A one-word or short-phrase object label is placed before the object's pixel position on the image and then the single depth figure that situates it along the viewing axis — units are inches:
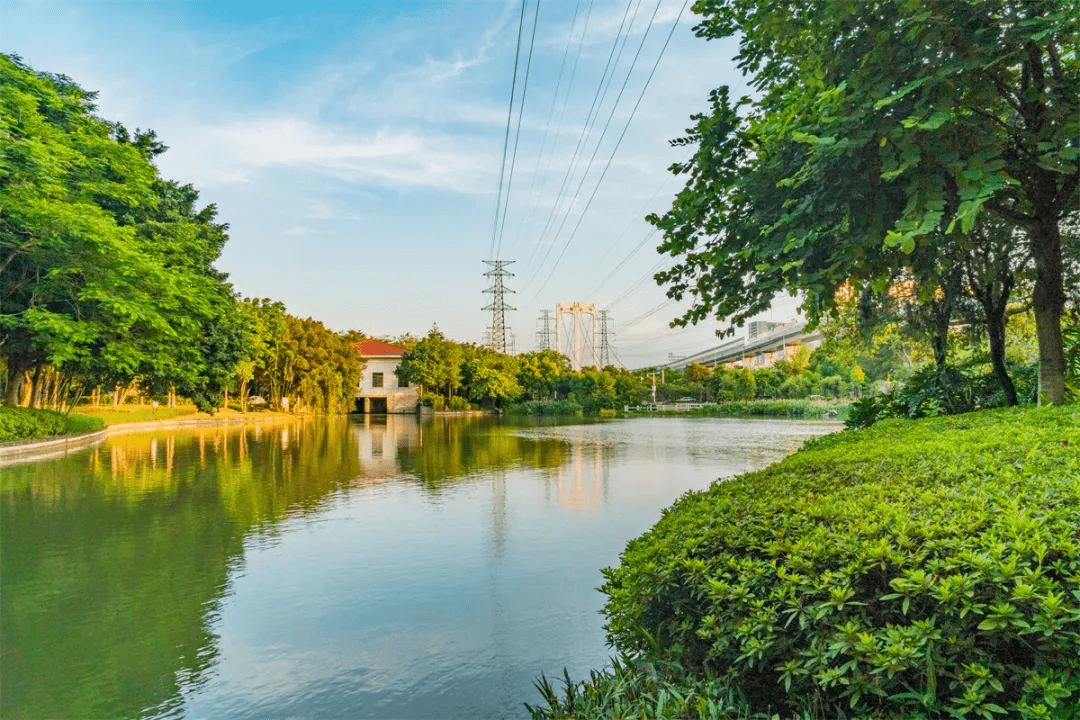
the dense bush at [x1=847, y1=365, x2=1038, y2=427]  413.4
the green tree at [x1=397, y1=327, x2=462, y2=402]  1838.1
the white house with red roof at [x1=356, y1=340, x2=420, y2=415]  2015.3
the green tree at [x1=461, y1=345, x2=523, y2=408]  1871.3
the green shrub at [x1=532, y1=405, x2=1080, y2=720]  71.1
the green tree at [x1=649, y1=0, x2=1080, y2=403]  140.0
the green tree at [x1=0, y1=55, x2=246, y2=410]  547.8
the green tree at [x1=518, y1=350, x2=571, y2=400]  2031.3
